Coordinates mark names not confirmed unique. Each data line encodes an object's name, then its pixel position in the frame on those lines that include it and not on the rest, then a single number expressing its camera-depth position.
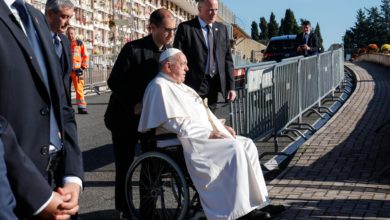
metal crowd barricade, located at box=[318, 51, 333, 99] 14.56
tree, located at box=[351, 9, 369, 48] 130.62
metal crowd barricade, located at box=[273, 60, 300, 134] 9.96
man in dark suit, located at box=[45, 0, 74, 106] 4.02
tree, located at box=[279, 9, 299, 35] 145.69
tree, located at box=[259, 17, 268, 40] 149.75
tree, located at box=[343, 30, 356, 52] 135.91
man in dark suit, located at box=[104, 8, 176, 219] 5.95
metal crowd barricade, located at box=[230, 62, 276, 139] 8.52
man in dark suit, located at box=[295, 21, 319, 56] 16.12
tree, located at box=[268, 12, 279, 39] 146.52
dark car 25.66
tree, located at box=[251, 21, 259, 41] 152.29
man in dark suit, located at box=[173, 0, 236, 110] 7.12
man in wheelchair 5.33
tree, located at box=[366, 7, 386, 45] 126.66
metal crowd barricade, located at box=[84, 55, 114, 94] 23.28
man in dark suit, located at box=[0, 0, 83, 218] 2.35
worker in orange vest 15.09
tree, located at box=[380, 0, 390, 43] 130.65
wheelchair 5.47
